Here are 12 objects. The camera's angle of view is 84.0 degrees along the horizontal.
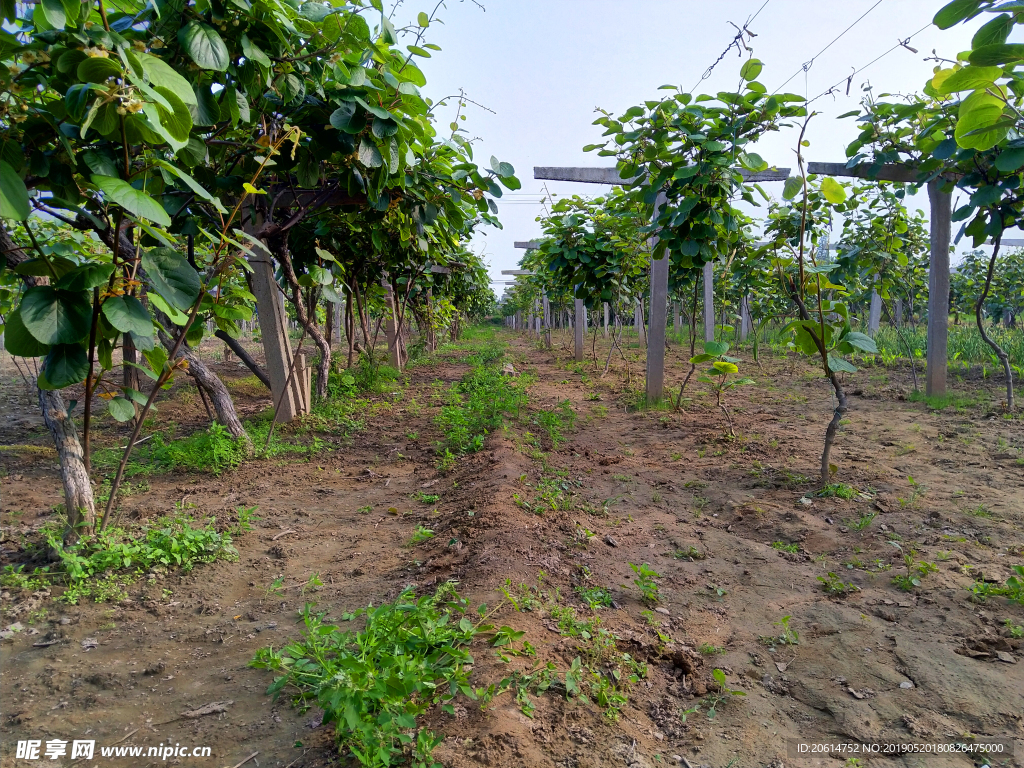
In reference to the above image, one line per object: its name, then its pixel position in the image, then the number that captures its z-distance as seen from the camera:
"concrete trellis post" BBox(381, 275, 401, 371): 9.05
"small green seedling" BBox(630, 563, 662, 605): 2.32
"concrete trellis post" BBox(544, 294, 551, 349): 15.95
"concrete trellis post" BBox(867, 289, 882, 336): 12.41
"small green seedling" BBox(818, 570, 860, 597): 2.31
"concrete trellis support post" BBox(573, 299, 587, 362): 12.93
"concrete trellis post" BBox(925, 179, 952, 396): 5.77
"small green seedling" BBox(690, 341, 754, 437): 3.49
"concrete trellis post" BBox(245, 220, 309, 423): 4.66
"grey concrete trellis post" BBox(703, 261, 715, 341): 8.73
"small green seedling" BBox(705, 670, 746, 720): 1.70
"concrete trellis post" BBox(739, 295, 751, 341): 17.35
